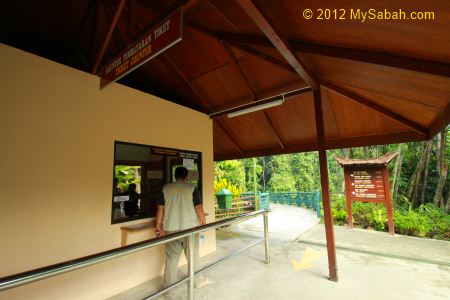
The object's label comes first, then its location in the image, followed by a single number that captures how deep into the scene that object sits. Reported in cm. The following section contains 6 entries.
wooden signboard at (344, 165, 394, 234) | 602
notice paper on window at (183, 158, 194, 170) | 418
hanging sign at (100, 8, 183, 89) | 188
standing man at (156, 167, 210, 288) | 290
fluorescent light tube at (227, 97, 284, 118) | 380
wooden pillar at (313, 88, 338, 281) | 318
